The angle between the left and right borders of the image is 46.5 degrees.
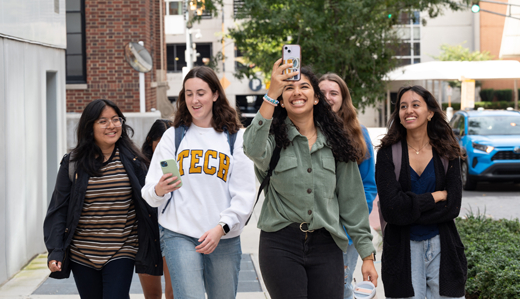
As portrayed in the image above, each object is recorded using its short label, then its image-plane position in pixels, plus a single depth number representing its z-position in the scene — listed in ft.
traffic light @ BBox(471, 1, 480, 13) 67.00
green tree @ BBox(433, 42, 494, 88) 150.41
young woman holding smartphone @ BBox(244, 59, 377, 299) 10.56
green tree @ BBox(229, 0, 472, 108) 48.88
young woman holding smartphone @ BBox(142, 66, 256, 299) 11.74
